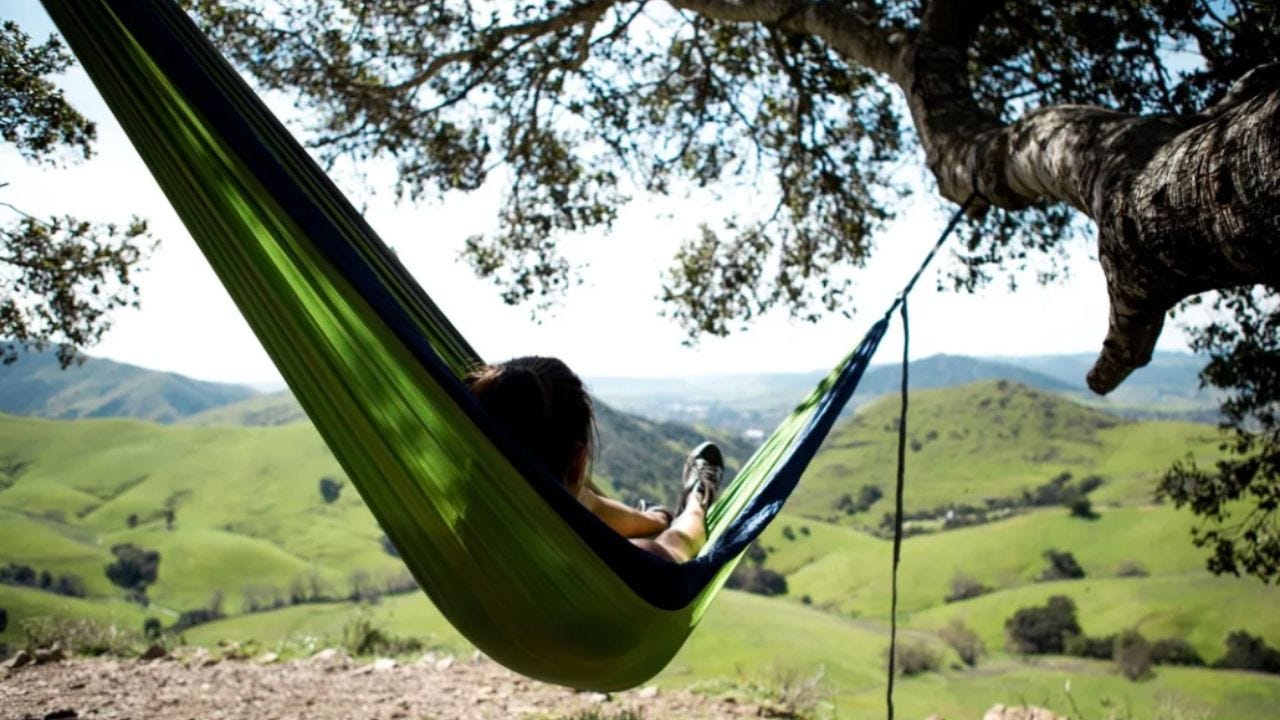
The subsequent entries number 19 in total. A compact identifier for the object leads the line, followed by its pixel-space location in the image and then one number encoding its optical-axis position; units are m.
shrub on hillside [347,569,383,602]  49.16
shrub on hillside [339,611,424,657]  5.43
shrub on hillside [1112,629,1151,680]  33.56
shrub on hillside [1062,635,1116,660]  36.44
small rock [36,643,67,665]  4.06
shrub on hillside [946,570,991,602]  47.44
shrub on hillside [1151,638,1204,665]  34.09
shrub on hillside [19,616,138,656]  4.46
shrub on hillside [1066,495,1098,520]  53.81
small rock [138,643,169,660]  4.41
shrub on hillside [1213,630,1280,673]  32.62
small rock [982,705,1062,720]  3.56
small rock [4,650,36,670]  3.93
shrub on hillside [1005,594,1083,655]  38.38
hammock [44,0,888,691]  1.58
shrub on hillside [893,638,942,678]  31.17
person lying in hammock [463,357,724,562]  1.82
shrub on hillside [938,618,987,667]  36.88
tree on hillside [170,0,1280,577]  1.35
